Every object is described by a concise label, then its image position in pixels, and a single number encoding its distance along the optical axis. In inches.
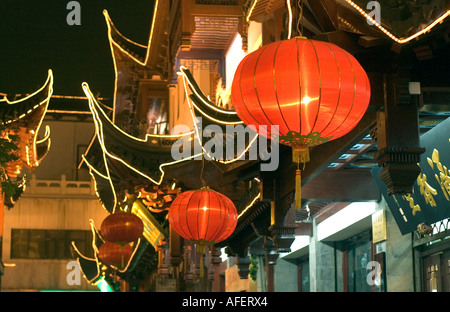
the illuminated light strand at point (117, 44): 738.2
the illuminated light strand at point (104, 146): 560.6
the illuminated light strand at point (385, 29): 247.1
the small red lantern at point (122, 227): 647.1
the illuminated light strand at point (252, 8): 365.5
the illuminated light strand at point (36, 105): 1023.0
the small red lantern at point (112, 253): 836.6
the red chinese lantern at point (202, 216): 428.1
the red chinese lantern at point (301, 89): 238.7
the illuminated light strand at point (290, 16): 287.3
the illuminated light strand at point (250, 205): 465.2
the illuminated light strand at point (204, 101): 438.6
